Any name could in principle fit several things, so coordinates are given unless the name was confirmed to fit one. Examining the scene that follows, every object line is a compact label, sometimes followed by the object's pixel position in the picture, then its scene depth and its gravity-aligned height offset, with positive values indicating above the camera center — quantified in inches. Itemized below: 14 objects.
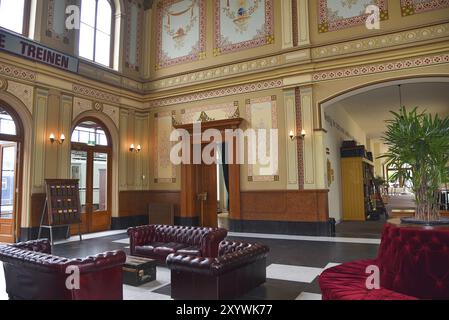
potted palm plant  112.1 +10.0
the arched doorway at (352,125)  355.3 +76.9
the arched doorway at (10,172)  284.7 +16.9
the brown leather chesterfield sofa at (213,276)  135.9 -36.4
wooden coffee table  163.6 -40.2
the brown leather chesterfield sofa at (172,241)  189.4 -32.0
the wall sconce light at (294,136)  320.2 +49.7
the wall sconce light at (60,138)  307.5 +48.5
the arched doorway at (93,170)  344.5 +22.0
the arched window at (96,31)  352.5 +173.1
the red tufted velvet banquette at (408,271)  98.7 -25.7
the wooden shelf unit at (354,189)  420.8 -2.4
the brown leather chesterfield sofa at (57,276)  123.3 -32.8
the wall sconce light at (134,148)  395.5 +49.8
